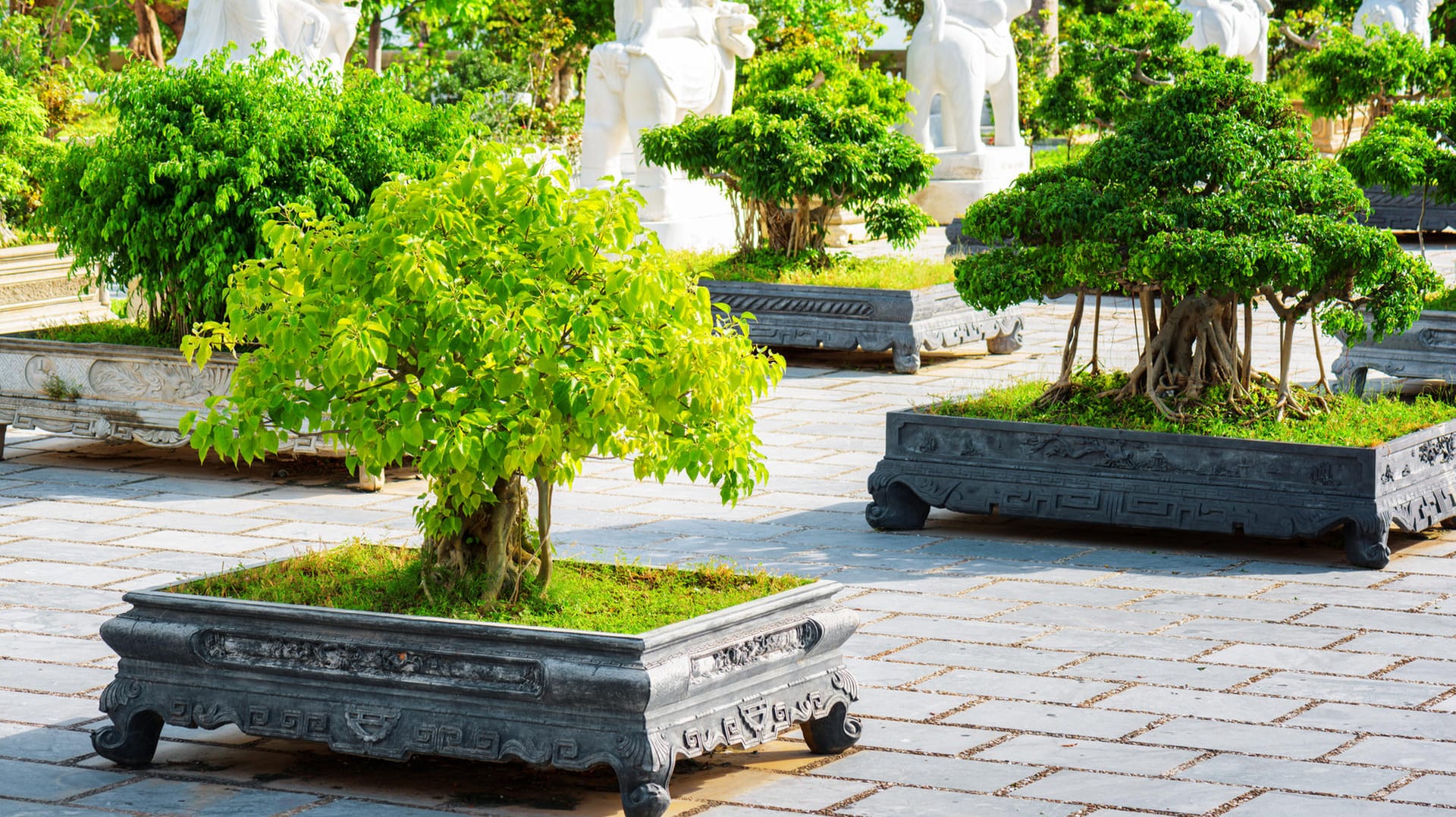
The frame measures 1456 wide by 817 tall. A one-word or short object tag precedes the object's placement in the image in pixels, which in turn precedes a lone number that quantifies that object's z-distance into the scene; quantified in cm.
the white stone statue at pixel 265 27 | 1591
